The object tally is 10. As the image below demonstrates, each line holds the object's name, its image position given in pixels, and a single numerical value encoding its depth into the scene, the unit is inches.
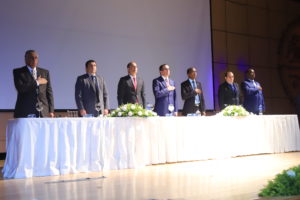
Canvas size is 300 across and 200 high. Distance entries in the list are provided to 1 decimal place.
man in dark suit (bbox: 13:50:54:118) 187.5
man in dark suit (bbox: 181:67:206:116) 239.3
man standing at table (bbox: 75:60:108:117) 212.1
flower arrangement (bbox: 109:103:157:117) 198.7
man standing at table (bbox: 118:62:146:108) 225.5
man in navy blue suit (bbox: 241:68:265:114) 269.0
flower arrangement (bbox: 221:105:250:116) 240.1
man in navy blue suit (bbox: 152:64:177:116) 230.7
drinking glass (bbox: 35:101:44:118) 179.2
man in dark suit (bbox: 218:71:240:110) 261.3
